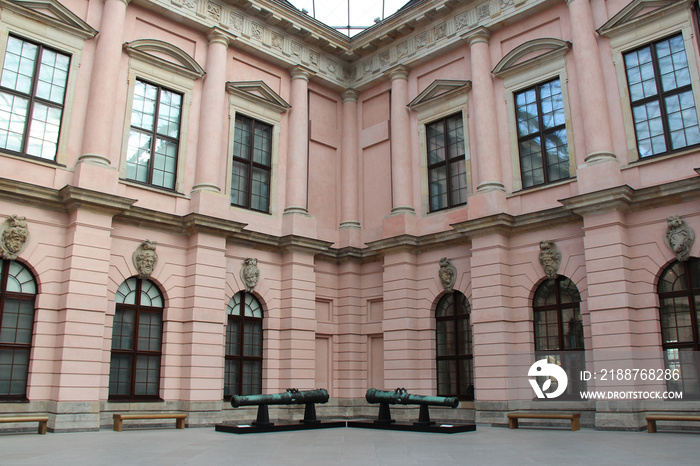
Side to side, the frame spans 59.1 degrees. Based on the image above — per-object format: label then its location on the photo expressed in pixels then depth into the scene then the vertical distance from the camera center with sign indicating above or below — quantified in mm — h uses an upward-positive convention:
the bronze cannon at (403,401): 15023 -447
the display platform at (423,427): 14398 -1062
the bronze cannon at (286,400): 14703 -428
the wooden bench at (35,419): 13602 -785
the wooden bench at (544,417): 15141 -853
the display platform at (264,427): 14438 -1061
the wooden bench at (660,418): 13375 -795
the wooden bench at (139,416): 15298 -814
